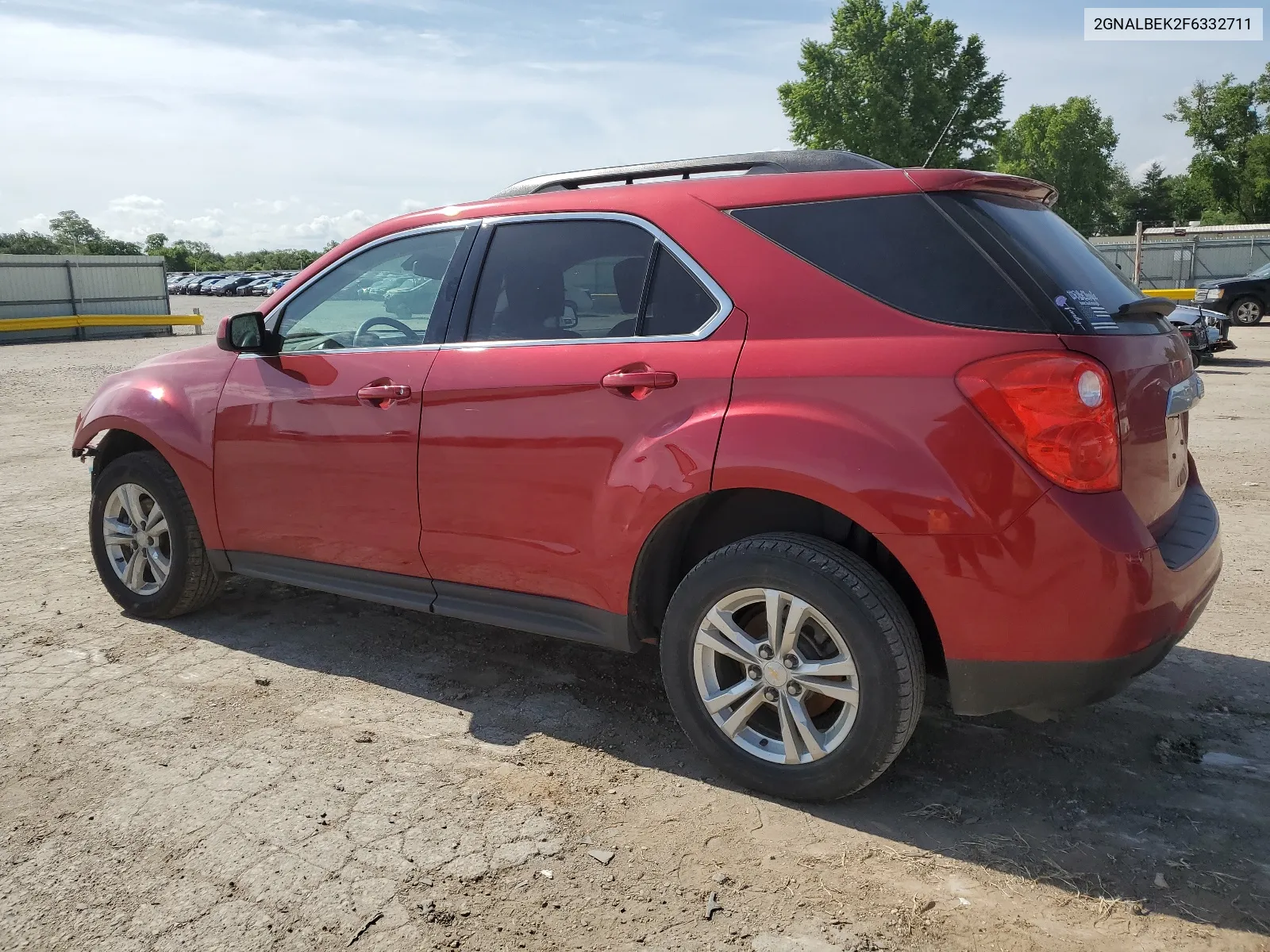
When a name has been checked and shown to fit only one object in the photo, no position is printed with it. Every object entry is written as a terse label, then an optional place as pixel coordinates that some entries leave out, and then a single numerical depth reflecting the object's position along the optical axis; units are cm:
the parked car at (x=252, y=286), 5766
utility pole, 2386
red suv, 270
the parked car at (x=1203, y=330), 1477
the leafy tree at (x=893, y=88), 5375
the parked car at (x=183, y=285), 6406
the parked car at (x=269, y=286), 5237
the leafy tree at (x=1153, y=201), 8594
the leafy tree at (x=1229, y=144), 6600
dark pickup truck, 2264
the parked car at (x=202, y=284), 6231
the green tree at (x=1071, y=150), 8406
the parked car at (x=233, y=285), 5950
